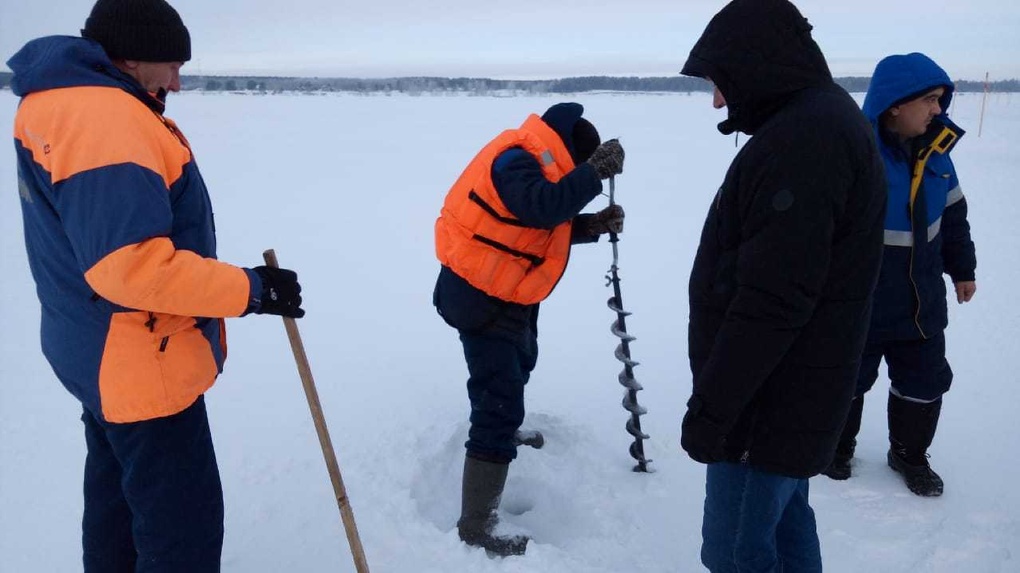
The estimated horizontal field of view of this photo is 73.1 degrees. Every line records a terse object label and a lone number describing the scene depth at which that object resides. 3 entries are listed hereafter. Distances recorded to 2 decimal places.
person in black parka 1.60
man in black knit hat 1.66
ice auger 3.37
